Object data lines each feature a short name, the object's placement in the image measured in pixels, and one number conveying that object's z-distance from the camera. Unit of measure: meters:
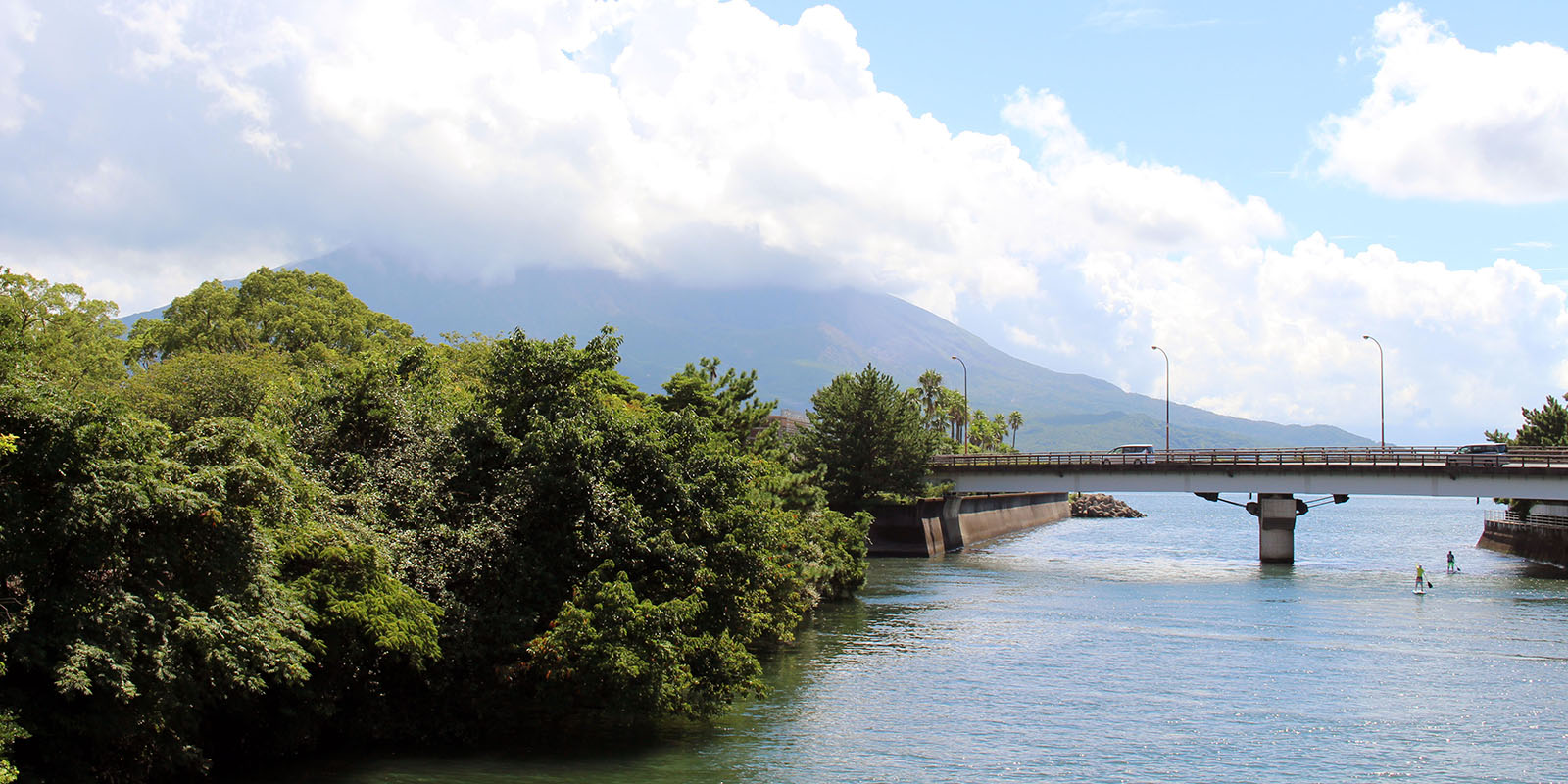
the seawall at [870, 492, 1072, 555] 95.88
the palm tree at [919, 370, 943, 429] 185.50
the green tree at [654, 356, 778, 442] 56.97
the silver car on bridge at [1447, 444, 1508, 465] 77.75
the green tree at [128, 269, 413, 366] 84.19
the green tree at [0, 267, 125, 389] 51.31
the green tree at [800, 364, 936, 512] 93.19
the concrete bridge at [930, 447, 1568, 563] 77.19
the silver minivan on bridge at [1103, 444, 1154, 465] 91.50
